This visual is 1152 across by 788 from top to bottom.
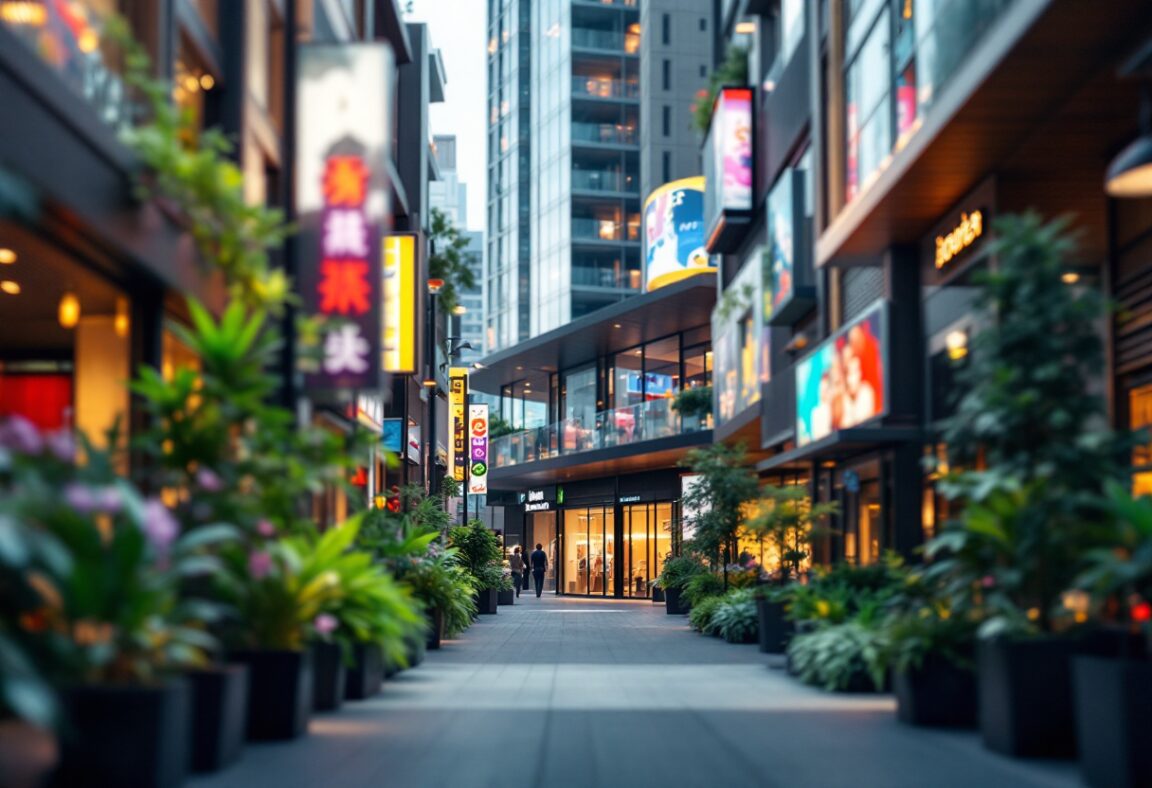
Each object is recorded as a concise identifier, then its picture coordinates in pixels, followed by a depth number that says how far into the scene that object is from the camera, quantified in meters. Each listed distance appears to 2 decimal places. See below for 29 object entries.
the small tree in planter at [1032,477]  10.20
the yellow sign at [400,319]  24.50
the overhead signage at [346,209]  13.71
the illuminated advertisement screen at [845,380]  19.88
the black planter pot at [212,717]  9.30
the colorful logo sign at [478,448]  53.72
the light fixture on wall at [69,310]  12.13
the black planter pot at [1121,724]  8.34
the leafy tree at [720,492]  27.98
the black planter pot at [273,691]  10.91
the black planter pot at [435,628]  22.33
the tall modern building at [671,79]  73.62
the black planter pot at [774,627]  21.91
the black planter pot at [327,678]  13.36
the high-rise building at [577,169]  75.56
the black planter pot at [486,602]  36.85
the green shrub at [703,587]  30.33
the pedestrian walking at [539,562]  48.31
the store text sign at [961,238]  17.12
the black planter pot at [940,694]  12.05
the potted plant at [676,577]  34.53
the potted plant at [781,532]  21.88
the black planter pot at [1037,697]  10.15
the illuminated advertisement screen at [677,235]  49.91
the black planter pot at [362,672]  14.34
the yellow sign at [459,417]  48.75
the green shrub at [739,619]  24.75
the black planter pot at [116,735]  7.73
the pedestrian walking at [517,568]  52.22
